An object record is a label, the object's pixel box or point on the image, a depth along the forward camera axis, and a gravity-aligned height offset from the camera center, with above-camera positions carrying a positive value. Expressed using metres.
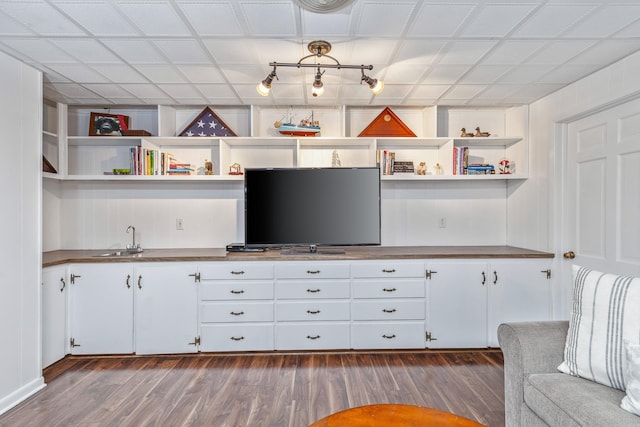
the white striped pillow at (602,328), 1.54 -0.51
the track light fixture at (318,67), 2.37 +0.99
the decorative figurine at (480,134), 3.65 +0.79
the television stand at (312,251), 3.30 -0.36
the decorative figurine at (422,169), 3.63 +0.44
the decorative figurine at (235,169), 3.55 +0.43
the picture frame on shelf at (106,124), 3.52 +0.85
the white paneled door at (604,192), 2.45 +0.16
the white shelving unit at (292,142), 3.52 +0.70
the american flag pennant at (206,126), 3.62 +0.85
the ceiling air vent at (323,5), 1.80 +1.04
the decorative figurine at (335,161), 3.65 +0.52
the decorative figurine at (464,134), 3.61 +0.79
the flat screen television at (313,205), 3.38 +0.07
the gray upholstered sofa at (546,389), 1.38 -0.74
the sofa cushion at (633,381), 1.35 -0.64
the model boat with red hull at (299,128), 3.50 +0.81
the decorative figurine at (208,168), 3.58 +0.44
